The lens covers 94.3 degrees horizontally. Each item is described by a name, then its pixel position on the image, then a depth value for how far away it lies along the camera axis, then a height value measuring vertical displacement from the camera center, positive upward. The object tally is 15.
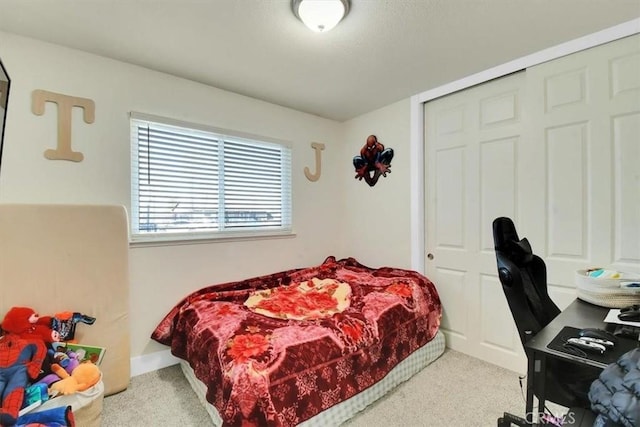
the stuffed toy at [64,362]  1.52 -0.83
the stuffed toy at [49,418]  1.27 -0.89
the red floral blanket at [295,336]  1.48 -0.77
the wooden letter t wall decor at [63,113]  1.98 +0.69
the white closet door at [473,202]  2.41 +0.09
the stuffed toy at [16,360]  1.28 -0.75
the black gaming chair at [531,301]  1.15 -0.43
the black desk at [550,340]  0.97 -0.47
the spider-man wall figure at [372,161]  3.28 +0.60
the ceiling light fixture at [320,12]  1.60 +1.12
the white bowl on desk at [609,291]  1.42 -0.39
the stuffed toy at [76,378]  1.48 -0.86
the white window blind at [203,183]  2.40 +0.28
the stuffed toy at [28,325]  1.69 -0.65
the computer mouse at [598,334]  1.05 -0.45
